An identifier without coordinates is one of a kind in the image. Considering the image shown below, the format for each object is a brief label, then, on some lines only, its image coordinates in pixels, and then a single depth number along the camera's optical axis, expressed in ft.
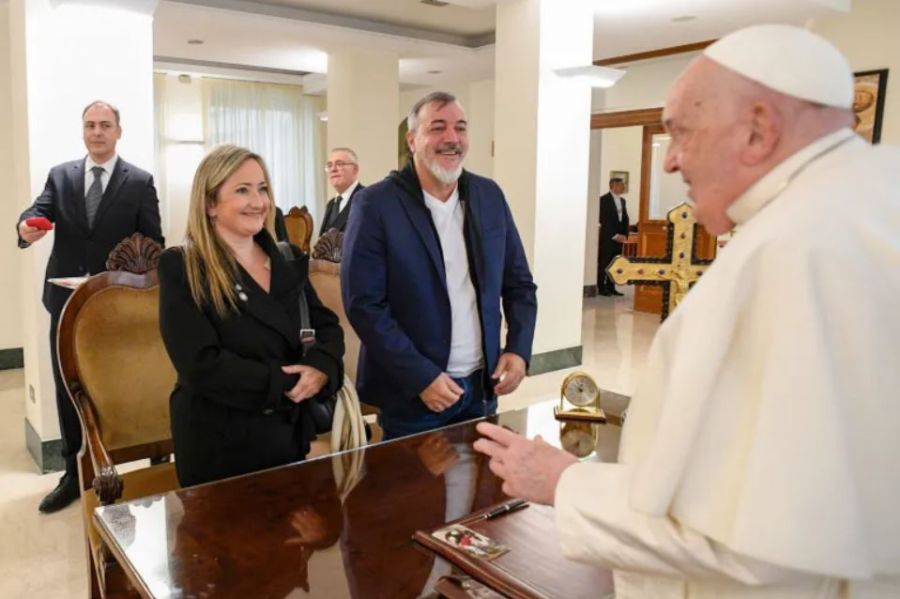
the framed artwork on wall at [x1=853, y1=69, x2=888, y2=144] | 20.29
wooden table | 3.66
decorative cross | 5.56
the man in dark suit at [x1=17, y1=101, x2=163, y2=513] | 10.81
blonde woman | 5.90
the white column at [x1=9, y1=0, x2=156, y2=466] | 11.37
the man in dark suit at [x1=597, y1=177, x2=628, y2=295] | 34.19
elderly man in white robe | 2.34
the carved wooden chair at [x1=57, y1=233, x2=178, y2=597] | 6.61
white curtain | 33.19
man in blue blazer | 7.07
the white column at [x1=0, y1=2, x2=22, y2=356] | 17.22
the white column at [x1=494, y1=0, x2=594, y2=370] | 17.38
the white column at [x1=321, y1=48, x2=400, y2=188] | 24.16
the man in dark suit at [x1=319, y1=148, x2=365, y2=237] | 16.78
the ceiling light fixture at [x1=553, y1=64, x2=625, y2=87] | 16.62
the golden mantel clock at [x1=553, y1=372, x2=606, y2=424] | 6.31
